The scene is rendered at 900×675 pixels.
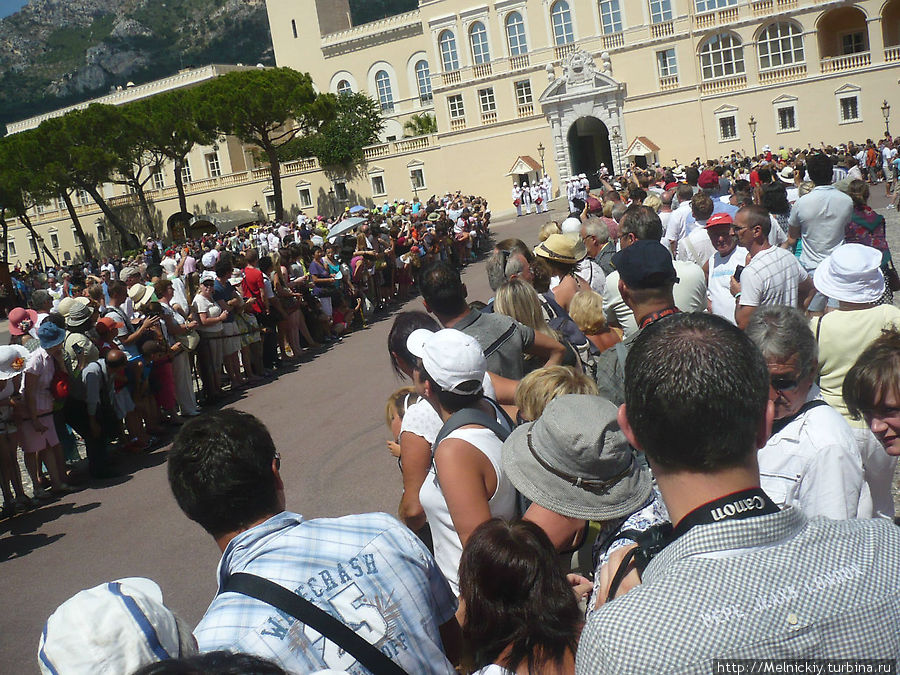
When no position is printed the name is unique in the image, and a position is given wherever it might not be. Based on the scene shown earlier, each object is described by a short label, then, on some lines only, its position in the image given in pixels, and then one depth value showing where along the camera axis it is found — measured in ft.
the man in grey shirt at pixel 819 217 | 22.84
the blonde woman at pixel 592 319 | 19.80
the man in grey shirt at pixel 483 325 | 16.55
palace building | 138.82
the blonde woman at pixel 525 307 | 18.49
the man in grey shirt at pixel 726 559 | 4.72
